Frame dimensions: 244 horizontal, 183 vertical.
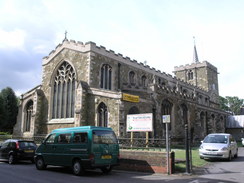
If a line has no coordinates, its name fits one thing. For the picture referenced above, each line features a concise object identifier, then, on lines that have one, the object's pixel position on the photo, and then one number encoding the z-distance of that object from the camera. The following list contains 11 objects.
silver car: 13.67
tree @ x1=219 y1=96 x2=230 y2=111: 78.59
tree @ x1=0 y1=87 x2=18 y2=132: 42.34
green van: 9.66
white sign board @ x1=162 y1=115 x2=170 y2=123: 10.74
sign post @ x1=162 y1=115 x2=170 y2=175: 10.03
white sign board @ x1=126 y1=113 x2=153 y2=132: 14.28
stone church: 20.95
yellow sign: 19.66
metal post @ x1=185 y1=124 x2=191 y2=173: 9.97
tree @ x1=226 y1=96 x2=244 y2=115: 81.41
